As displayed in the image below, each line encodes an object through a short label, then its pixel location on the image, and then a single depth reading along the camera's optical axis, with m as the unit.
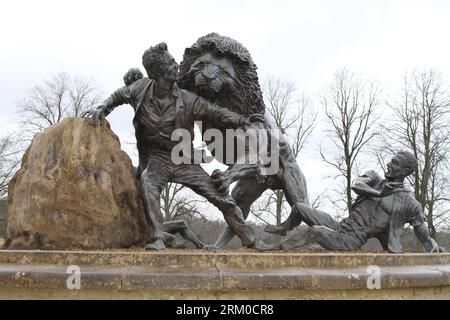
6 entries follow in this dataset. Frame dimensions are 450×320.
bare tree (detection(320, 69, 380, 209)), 19.86
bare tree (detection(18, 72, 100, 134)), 21.47
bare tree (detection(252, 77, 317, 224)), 19.58
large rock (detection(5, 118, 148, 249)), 5.02
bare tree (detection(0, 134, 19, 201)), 22.13
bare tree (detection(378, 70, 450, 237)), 17.84
